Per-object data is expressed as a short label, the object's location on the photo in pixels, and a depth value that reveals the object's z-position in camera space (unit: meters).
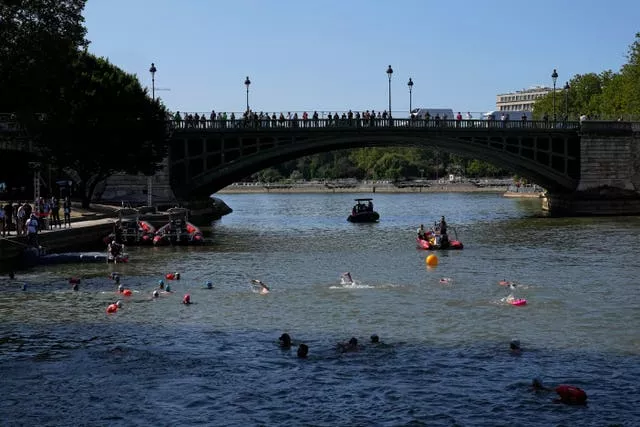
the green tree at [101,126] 73.00
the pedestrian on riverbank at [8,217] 53.60
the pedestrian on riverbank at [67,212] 61.20
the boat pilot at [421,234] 59.95
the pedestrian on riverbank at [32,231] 50.19
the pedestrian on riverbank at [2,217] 51.75
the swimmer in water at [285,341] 28.29
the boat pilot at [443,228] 58.50
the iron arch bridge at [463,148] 85.75
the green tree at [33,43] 57.97
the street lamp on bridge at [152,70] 93.21
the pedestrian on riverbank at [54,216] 59.03
